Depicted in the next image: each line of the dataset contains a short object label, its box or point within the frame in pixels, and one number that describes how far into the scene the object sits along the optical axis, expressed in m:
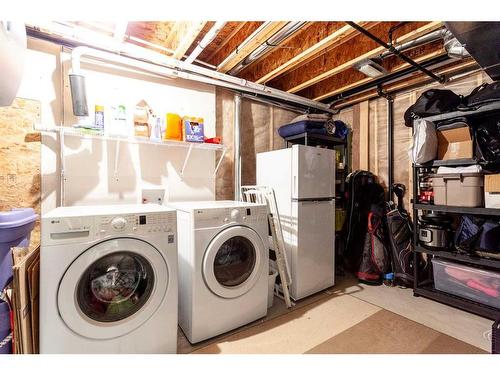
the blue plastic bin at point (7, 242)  1.31
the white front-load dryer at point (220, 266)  1.69
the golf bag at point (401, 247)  2.63
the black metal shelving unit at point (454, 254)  2.00
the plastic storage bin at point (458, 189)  2.07
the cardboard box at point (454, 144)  2.18
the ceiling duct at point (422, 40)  1.93
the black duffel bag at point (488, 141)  1.96
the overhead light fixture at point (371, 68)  2.44
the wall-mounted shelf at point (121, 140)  1.90
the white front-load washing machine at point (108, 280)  1.24
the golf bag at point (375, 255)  2.74
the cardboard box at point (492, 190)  1.93
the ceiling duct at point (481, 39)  1.29
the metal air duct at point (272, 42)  1.91
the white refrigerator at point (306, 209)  2.34
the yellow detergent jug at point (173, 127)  2.32
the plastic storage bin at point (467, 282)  2.04
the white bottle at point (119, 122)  2.10
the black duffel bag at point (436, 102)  2.24
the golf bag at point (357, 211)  3.09
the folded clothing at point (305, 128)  2.80
